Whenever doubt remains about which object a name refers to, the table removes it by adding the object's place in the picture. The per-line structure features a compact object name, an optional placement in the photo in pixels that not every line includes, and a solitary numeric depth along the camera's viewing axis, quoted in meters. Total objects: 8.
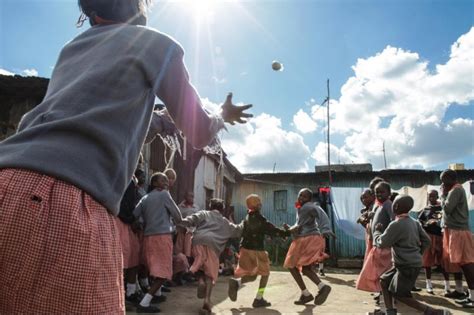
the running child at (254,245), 5.80
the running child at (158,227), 5.07
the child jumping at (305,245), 5.85
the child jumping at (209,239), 5.31
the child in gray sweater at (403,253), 4.02
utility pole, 15.62
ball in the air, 8.84
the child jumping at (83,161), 0.91
